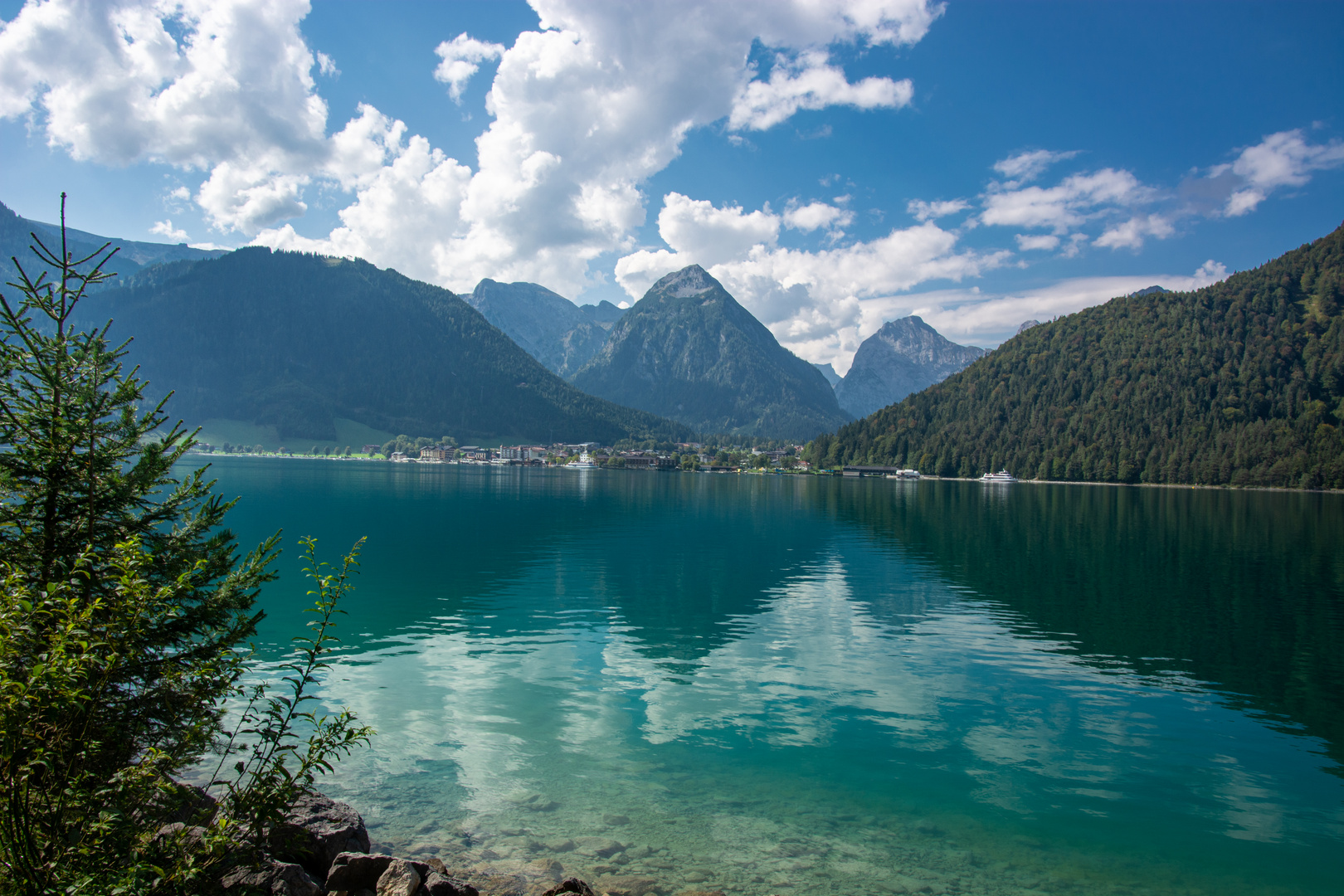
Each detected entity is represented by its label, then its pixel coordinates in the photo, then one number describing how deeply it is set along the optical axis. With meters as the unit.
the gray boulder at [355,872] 9.60
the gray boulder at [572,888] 9.93
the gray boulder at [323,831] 10.30
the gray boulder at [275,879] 8.92
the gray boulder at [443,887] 9.26
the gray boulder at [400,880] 9.09
